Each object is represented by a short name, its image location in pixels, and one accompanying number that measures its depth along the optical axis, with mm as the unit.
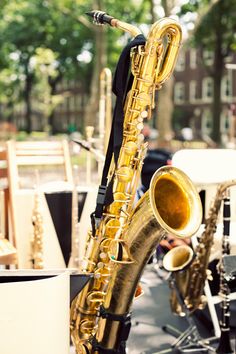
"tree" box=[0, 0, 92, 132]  30562
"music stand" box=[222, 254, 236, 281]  2666
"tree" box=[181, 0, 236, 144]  24297
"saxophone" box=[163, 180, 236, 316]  3959
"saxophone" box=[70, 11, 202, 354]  2898
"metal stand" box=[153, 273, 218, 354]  3926
